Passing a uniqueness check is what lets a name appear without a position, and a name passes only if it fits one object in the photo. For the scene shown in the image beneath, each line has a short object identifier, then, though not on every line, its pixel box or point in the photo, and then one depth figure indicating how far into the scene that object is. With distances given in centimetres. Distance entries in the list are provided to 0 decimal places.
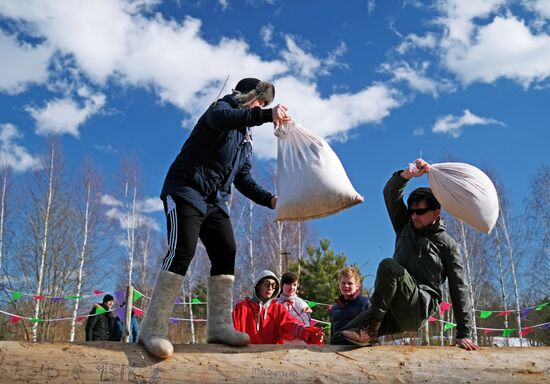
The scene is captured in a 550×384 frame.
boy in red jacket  360
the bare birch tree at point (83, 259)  1813
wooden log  262
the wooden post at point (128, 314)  910
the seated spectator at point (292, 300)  484
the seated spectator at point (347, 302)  436
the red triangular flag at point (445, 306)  1014
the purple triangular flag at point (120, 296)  1042
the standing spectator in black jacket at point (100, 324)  860
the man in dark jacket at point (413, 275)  300
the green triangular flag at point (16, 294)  1074
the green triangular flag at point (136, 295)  1055
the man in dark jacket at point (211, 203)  291
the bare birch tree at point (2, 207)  1870
